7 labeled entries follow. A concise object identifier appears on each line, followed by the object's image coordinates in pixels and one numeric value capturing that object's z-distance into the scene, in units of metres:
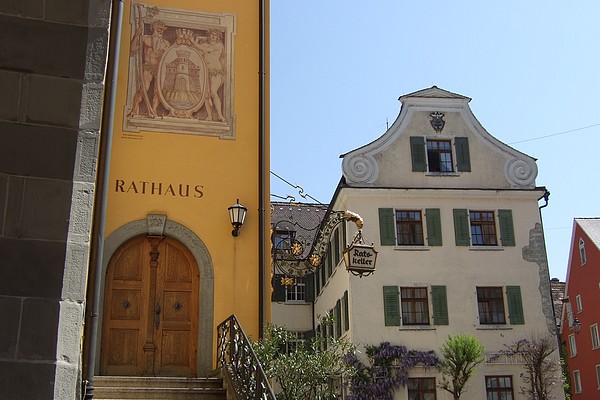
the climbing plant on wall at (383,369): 23.75
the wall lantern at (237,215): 11.74
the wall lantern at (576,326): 30.41
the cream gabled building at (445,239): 24.72
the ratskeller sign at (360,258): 12.49
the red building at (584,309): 34.66
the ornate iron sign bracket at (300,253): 13.54
